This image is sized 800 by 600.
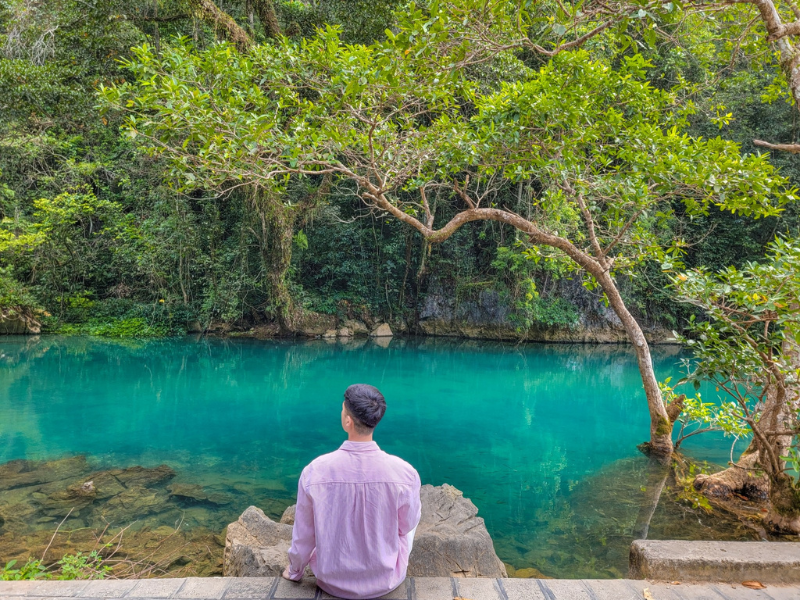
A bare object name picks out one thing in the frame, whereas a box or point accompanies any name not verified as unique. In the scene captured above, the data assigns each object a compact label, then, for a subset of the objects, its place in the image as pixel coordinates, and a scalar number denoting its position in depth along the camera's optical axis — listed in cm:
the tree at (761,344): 310
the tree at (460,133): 470
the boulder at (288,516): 376
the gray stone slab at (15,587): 199
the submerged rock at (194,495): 501
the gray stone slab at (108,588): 201
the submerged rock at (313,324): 1605
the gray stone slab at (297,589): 207
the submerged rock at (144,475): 538
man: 200
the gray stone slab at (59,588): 200
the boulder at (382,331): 1711
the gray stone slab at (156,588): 204
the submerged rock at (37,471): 520
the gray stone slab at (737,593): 220
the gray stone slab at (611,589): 217
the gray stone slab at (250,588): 206
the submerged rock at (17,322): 1396
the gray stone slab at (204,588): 205
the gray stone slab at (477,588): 211
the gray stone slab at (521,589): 213
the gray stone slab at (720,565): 233
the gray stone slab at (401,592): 206
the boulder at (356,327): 1705
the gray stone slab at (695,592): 220
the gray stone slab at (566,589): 214
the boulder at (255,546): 274
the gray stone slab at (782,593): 220
